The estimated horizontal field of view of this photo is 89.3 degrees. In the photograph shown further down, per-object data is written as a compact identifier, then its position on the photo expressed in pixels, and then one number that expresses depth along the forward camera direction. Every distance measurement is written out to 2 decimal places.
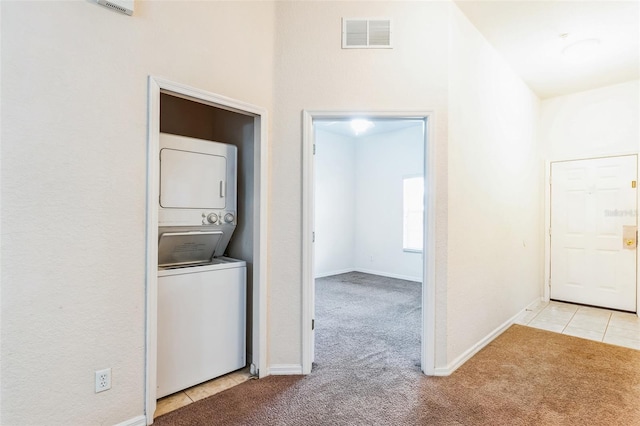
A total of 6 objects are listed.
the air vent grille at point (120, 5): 1.74
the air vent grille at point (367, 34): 2.52
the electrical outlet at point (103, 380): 1.75
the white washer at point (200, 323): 2.18
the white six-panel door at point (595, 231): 4.15
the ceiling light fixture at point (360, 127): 5.60
